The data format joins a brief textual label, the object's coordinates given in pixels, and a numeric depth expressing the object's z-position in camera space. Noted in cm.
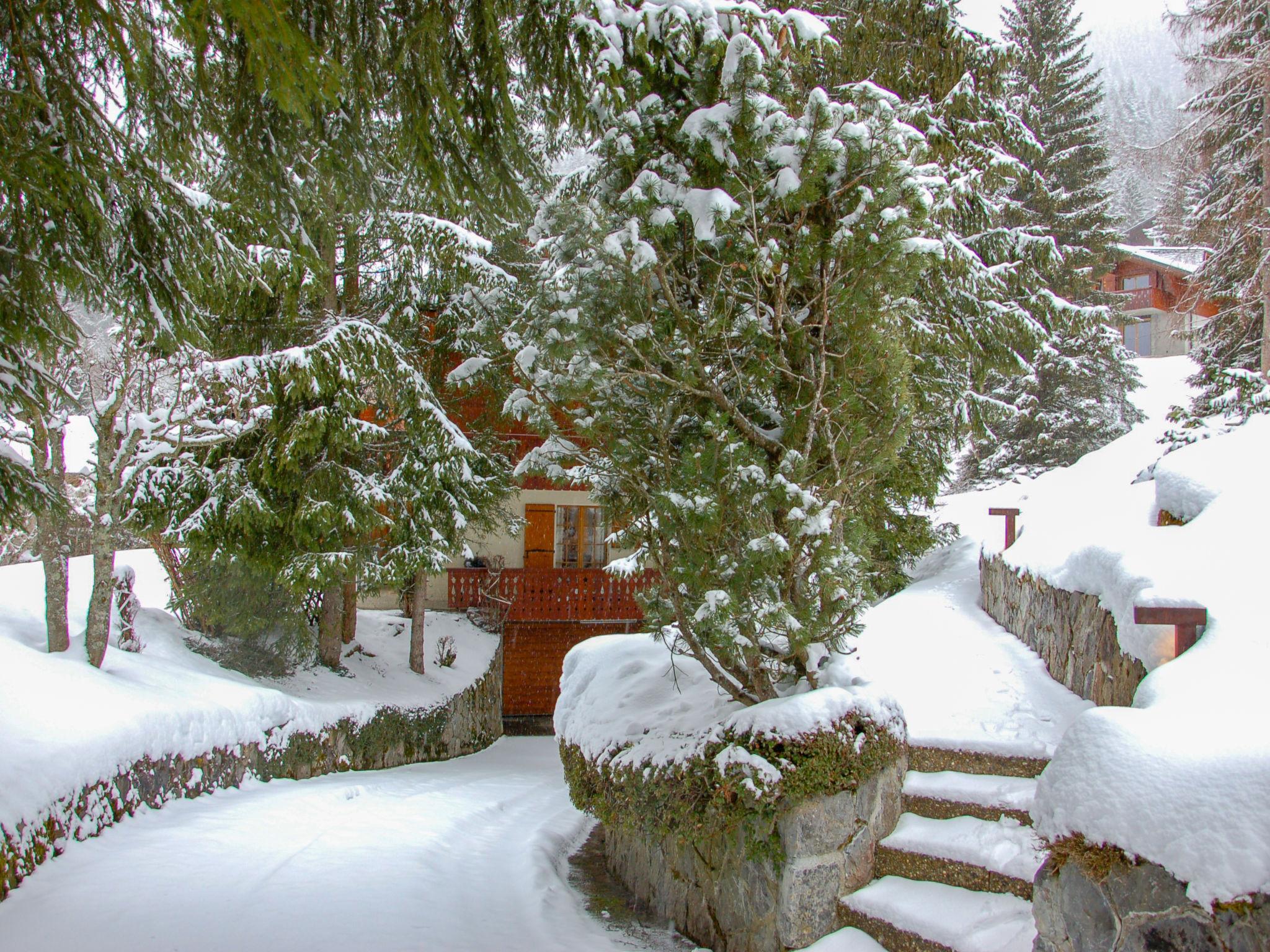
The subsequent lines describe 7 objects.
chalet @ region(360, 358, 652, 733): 1387
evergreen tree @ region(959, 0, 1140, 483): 1658
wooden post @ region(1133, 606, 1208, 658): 377
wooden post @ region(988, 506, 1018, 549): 827
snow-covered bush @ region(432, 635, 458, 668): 1272
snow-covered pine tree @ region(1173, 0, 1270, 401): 1027
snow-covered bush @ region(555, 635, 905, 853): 427
